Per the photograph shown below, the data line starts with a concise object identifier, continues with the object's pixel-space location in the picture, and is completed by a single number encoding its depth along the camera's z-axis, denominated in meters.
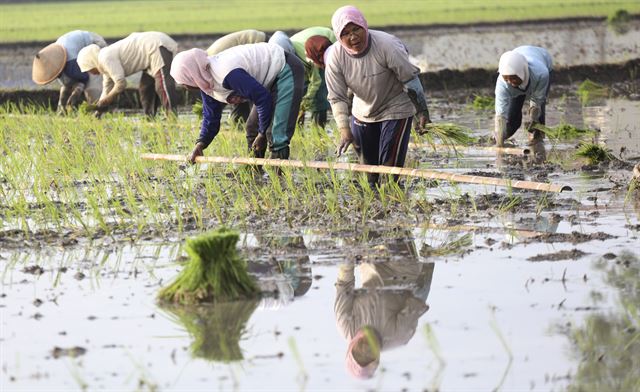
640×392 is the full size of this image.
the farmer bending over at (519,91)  18.87
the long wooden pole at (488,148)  18.52
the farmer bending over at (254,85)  15.49
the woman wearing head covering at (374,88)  14.32
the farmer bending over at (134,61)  23.12
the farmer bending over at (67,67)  25.39
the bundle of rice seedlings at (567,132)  19.77
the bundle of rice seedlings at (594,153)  17.17
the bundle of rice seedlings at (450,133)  16.33
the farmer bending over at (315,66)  18.95
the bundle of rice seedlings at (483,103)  26.00
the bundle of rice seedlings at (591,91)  27.51
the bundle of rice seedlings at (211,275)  10.08
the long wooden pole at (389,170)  13.53
